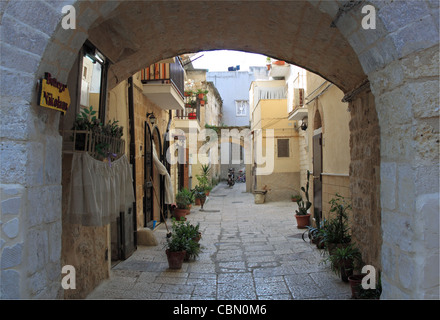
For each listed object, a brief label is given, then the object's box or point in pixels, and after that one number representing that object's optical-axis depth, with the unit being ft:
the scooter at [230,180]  79.56
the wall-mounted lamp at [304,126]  37.93
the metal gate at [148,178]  25.74
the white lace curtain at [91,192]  10.10
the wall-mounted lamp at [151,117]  26.48
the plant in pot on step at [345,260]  14.46
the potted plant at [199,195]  42.37
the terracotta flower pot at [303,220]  27.43
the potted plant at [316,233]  20.39
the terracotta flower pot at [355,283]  12.25
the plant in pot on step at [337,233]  16.51
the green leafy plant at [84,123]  10.38
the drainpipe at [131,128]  21.07
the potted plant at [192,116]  44.09
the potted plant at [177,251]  17.07
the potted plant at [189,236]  18.15
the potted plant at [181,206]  33.37
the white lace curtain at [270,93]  56.90
